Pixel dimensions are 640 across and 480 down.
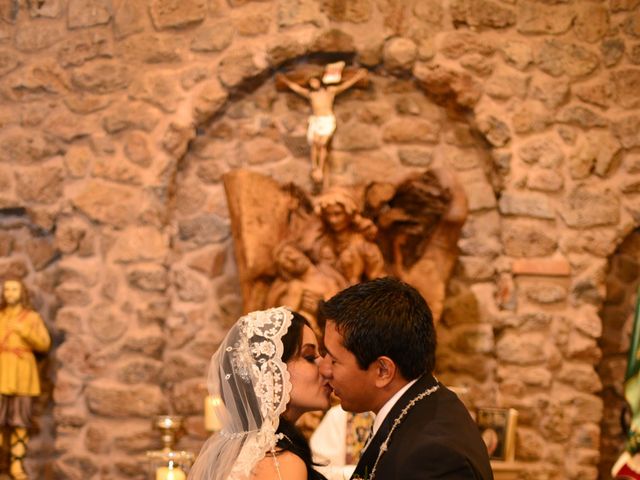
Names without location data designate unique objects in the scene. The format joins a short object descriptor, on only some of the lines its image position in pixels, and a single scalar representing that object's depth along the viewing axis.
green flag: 4.44
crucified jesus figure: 5.18
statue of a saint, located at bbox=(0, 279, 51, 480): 5.15
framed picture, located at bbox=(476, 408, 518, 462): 4.67
